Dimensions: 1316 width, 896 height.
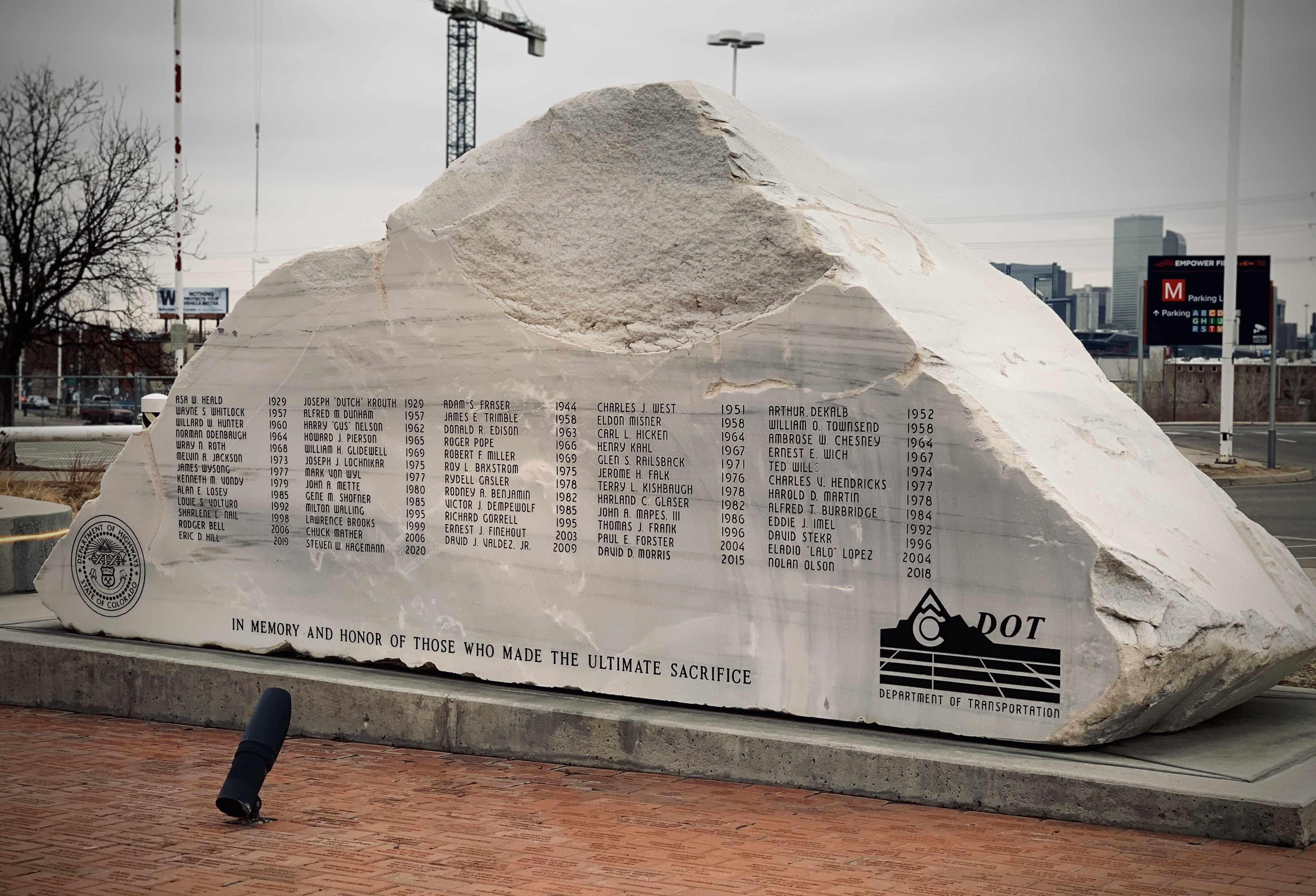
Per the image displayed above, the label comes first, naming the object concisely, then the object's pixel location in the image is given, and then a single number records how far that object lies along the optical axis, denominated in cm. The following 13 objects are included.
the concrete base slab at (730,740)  507
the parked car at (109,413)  3766
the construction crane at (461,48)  6116
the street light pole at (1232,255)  1908
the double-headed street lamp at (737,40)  2535
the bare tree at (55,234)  2325
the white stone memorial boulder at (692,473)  562
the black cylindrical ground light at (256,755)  524
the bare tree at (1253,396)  5531
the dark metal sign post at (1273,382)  2409
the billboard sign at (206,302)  7394
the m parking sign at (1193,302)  2748
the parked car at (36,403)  4194
